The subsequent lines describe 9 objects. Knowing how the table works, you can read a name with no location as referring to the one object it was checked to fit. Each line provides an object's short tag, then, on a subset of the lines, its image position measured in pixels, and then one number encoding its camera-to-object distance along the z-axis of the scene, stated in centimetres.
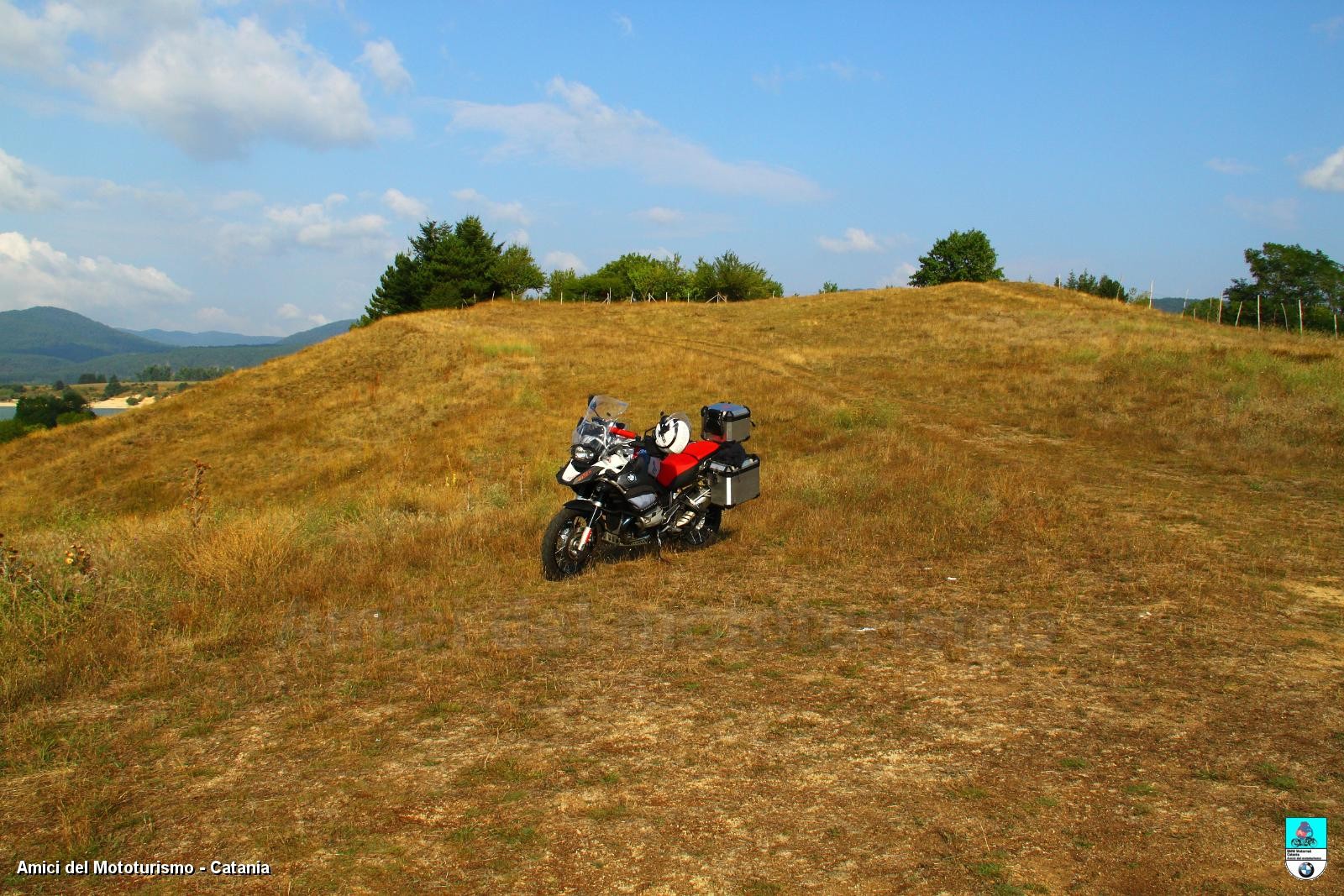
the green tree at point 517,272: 6556
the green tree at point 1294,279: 7562
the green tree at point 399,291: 7344
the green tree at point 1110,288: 7425
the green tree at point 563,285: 8299
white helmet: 844
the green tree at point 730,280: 6625
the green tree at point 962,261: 9081
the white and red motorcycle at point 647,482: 771
